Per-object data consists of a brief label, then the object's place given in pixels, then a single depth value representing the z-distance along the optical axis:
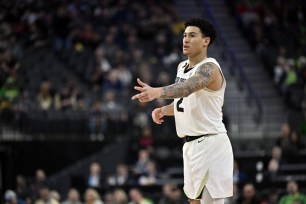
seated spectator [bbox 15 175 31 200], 18.59
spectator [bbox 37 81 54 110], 22.09
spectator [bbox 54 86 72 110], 21.97
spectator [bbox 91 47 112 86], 23.58
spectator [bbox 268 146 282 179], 18.91
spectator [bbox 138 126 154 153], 20.52
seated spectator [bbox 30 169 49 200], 18.69
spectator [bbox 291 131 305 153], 20.31
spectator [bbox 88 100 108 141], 21.34
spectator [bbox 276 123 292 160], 20.19
